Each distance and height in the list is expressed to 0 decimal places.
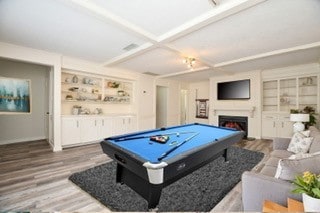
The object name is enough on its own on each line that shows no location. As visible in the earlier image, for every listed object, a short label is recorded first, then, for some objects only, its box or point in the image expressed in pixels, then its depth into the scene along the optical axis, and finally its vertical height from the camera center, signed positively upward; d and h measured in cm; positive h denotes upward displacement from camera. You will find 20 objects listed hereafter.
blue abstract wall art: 444 +24
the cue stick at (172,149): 180 -57
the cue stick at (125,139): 244 -54
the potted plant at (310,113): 474 -23
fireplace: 626 -69
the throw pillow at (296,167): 145 -56
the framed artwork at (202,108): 801 -16
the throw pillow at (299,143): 257 -63
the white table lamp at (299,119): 402 -34
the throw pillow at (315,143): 232 -57
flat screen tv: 623 +63
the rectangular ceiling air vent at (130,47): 361 +135
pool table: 160 -58
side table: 116 -78
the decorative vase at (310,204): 99 -62
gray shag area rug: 194 -120
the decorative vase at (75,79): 504 +80
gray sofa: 138 -77
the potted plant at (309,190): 100 -57
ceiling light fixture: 429 +122
